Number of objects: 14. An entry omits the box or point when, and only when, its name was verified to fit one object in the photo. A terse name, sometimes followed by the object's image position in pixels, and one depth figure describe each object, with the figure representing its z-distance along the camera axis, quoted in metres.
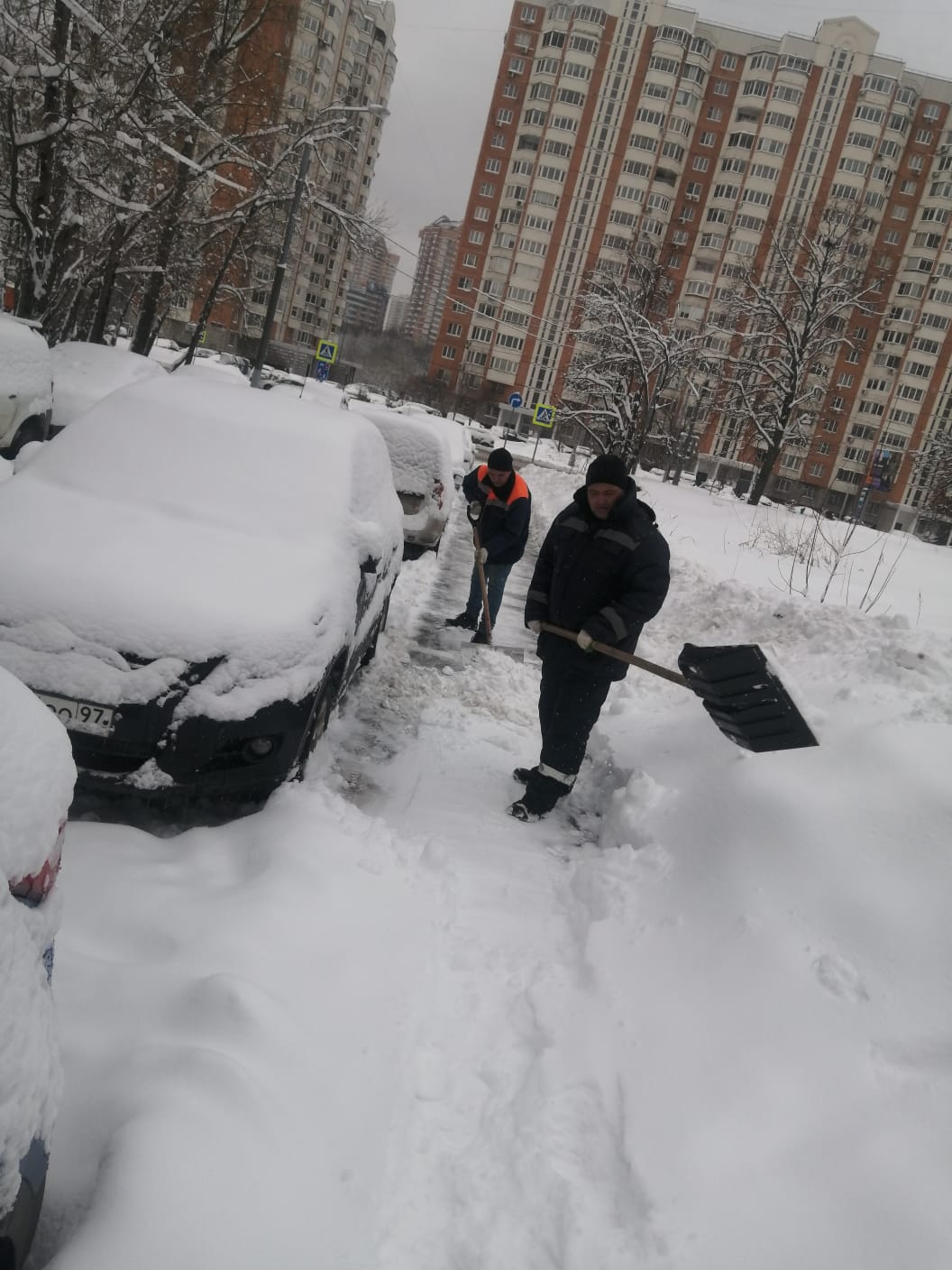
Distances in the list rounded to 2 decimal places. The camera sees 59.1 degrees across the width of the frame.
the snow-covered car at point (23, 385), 9.27
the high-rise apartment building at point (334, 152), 70.12
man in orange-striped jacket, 7.40
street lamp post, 18.48
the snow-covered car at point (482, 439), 39.24
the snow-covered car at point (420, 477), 10.29
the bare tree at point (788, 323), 29.67
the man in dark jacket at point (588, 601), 4.20
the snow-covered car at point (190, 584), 3.20
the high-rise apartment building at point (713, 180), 68.31
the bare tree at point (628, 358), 24.16
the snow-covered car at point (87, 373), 12.13
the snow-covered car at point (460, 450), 19.17
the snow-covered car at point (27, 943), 1.26
